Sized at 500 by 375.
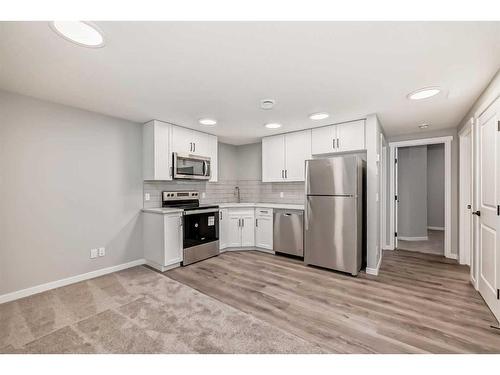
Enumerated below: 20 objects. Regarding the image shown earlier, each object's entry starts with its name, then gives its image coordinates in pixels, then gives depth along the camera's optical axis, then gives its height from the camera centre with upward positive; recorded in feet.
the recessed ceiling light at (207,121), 11.03 +3.31
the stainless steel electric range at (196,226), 11.61 -2.15
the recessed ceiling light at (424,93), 7.57 +3.25
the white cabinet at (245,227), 13.82 -2.57
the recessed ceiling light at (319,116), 10.27 +3.29
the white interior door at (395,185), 14.57 +0.05
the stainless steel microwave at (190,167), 11.94 +1.13
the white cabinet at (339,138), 10.89 +2.48
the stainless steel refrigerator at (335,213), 10.04 -1.29
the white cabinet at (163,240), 10.67 -2.59
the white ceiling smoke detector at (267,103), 8.65 +3.31
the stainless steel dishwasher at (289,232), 12.25 -2.57
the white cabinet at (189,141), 12.06 +2.57
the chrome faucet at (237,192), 17.26 -0.43
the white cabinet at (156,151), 11.18 +1.82
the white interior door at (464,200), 11.62 -0.77
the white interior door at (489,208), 6.70 -0.72
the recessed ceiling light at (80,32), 4.63 +3.37
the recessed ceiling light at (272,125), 11.78 +3.29
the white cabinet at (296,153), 12.84 +1.94
